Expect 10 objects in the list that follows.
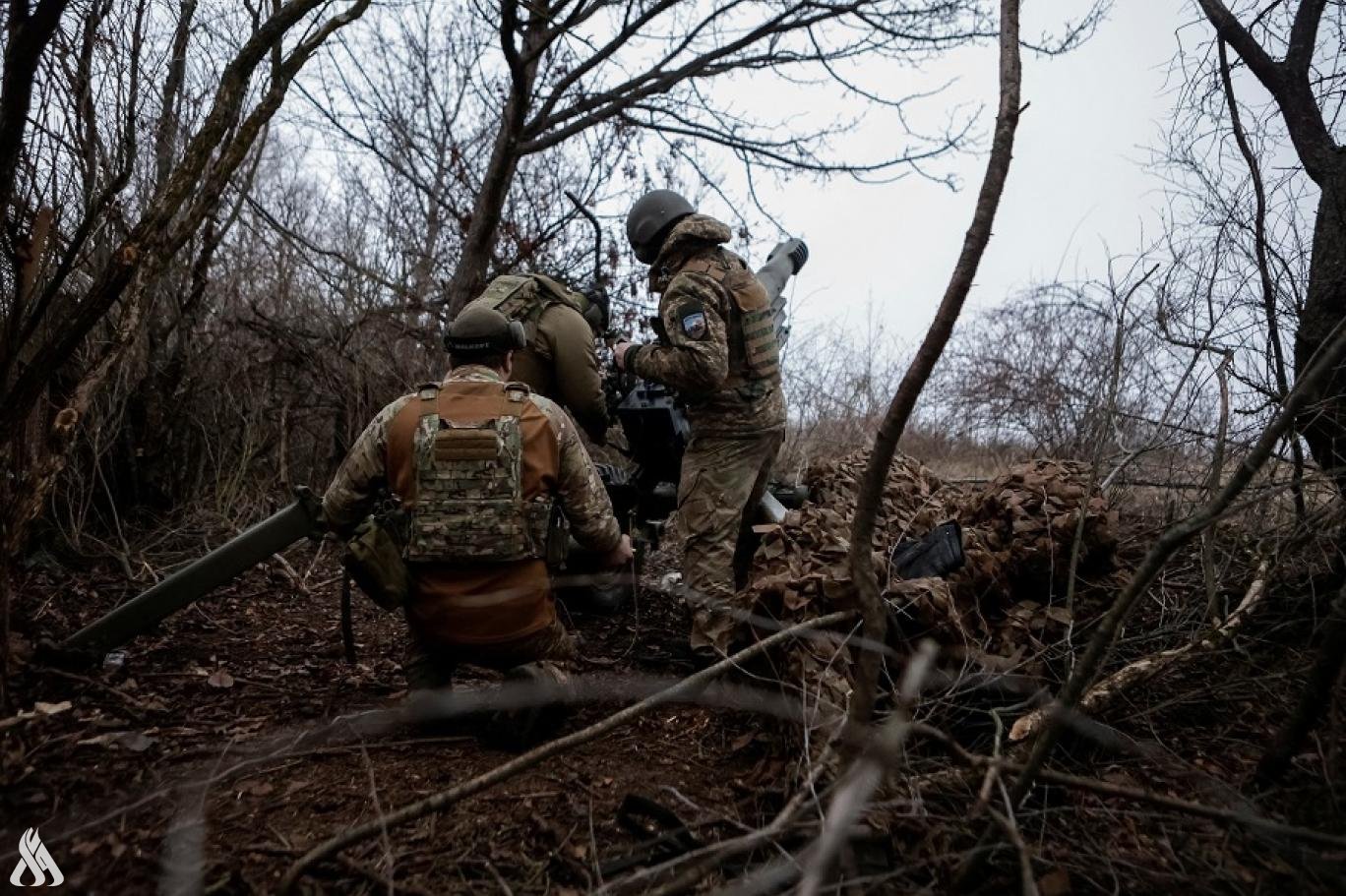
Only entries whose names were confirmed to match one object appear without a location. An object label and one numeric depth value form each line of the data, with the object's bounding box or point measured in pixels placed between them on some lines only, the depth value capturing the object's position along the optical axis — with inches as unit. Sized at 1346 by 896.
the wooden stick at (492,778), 65.7
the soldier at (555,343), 156.5
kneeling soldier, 107.0
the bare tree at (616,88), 202.2
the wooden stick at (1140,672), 95.4
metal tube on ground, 118.5
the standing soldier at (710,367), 138.9
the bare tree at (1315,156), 109.8
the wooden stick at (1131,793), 57.0
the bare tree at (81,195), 97.7
